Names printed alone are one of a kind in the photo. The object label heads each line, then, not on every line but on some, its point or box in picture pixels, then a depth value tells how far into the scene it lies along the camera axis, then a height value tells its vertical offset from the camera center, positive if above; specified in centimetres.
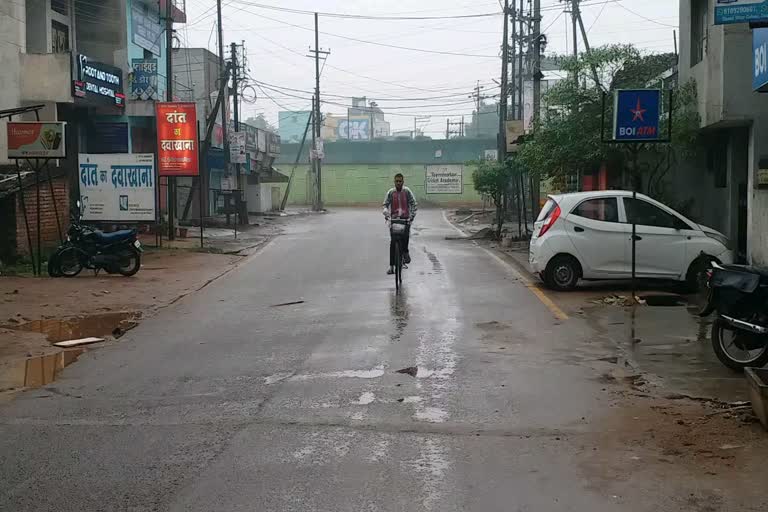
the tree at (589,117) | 1911 +181
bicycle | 1474 -68
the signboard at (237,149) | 4128 +237
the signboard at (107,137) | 3027 +216
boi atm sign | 1277 +121
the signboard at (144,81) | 3061 +416
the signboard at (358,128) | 10856 +878
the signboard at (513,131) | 2893 +225
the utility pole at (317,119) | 6131 +572
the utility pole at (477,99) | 7684 +961
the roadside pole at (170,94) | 2744 +339
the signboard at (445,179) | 7212 +153
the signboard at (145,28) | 3170 +656
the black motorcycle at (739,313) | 783 -110
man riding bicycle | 1502 -17
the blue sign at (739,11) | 962 +215
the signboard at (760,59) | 1153 +191
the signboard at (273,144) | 5675 +366
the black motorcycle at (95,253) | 1759 -112
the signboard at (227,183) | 4231 +73
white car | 1410 -75
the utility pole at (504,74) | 4025 +588
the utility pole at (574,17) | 3876 +873
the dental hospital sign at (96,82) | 2495 +359
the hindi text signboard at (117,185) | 2328 +36
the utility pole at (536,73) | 2699 +391
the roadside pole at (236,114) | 4097 +417
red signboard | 2772 +165
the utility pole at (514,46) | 3982 +708
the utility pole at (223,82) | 3725 +496
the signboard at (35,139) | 1714 +118
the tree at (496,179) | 2847 +61
